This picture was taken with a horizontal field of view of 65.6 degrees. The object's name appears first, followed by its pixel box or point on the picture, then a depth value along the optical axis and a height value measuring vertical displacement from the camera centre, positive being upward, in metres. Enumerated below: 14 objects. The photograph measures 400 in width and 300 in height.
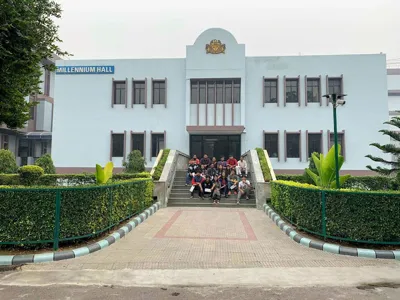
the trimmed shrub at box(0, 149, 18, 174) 17.23 -0.14
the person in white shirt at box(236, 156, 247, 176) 15.23 -0.24
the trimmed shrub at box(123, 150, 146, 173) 18.27 -0.06
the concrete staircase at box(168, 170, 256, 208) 13.73 -1.70
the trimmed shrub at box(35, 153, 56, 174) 17.37 -0.17
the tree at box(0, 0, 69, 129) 6.95 +2.89
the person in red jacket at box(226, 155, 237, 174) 15.72 +0.00
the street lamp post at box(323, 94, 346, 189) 8.45 +1.68
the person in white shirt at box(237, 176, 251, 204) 13.77 -1.12
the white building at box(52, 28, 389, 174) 20.78 +3.98
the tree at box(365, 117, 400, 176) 10.04 +0.49
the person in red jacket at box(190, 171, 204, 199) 14.17 -0.97
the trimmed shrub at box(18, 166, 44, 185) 15.21 -0.70
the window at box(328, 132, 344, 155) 20.73 +1.73
